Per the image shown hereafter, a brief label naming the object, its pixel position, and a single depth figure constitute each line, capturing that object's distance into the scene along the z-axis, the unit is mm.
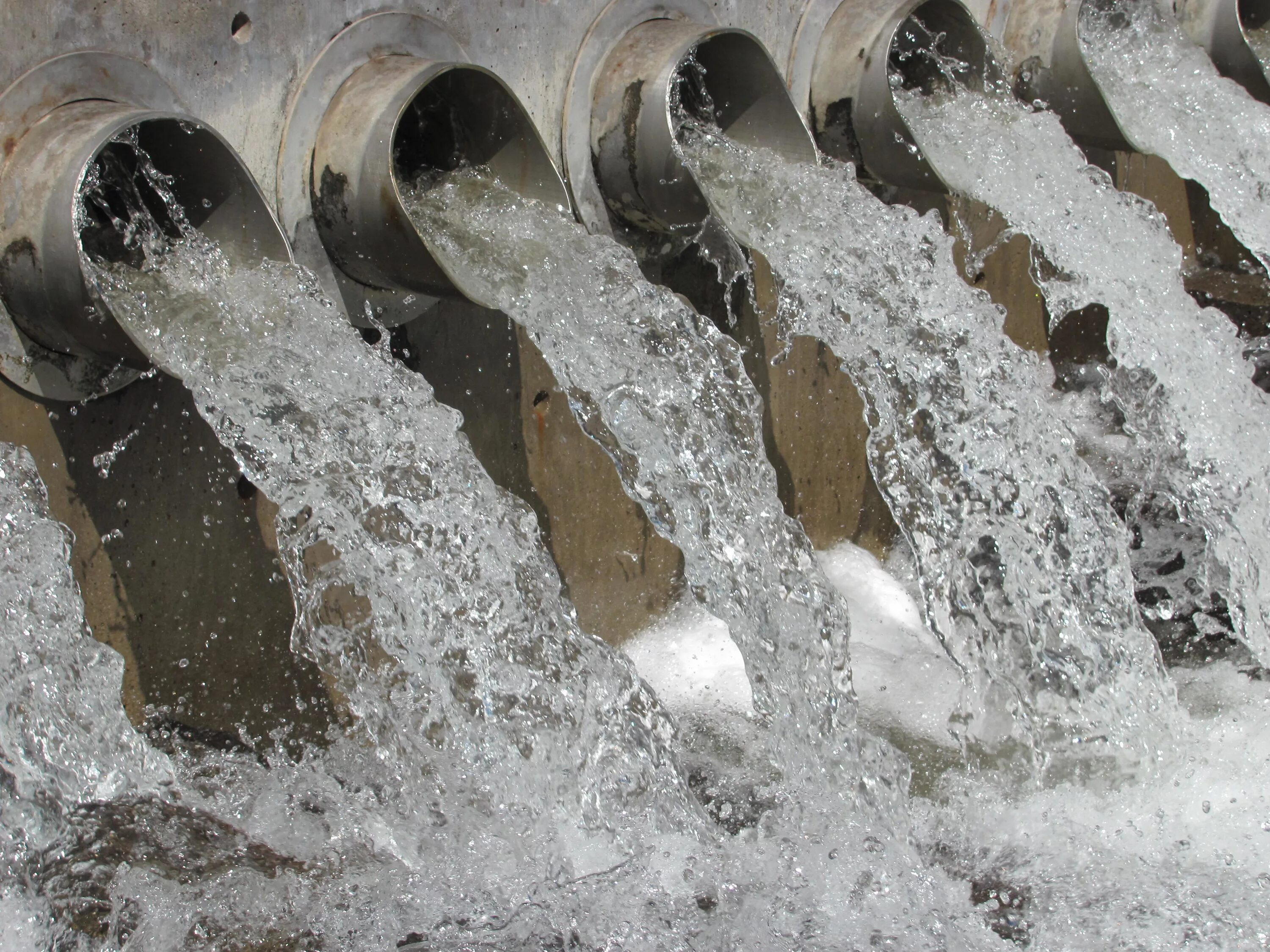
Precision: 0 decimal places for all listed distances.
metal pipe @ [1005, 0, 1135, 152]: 3992
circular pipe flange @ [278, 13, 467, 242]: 2611
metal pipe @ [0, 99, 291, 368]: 2119
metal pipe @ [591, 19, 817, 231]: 3006
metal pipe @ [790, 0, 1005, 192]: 3498
